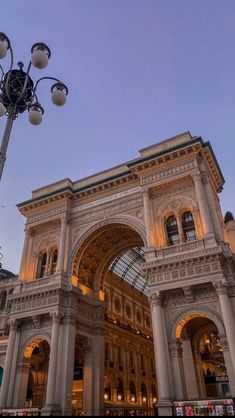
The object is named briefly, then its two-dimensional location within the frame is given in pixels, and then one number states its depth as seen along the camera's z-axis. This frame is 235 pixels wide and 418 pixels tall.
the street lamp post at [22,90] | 11.84
